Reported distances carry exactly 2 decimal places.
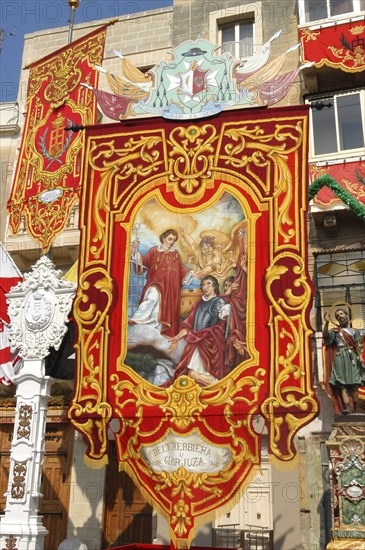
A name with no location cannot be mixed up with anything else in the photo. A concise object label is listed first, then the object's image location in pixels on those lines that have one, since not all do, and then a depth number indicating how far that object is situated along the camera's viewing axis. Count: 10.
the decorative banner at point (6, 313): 12.81
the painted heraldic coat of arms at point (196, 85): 10.84
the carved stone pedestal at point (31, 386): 9.65
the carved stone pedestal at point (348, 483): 9.30
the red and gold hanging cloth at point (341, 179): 13.52
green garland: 12.93
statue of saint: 11.62
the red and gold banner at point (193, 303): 8.91
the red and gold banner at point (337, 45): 14.52
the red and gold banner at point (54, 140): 14.95
